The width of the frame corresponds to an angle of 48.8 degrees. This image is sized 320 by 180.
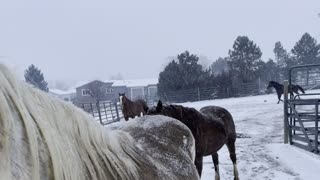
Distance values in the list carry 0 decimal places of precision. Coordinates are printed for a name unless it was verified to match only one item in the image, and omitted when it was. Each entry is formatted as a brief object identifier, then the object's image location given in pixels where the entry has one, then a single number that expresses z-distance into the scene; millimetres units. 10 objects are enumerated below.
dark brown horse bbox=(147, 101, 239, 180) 4375
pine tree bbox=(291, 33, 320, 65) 32000
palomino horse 737
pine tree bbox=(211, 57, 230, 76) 49781
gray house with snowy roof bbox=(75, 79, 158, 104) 35656
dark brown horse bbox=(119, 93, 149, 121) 12688
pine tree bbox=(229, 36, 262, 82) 29188
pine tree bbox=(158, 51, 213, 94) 27312
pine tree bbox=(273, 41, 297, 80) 32062
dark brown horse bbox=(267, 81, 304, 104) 17797
